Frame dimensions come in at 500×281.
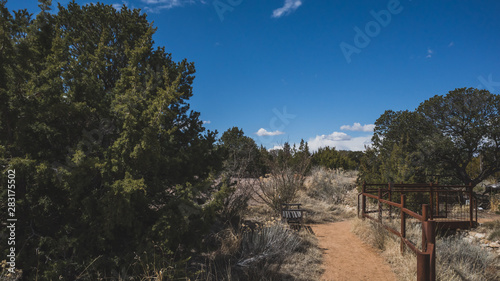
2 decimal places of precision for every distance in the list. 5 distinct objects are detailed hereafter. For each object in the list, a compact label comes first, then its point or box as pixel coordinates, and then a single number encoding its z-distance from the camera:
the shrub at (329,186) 14.16
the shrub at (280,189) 10.54
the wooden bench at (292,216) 8.41
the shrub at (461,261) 4.96
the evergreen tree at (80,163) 3.18
